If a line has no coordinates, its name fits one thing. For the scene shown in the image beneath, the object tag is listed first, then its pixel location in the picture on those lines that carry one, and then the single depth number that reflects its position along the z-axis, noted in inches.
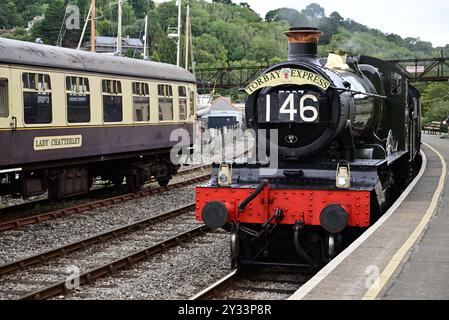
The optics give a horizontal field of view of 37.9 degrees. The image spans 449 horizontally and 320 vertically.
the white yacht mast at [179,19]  1608.8
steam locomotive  327.6
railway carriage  475.2
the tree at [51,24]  3331.7
